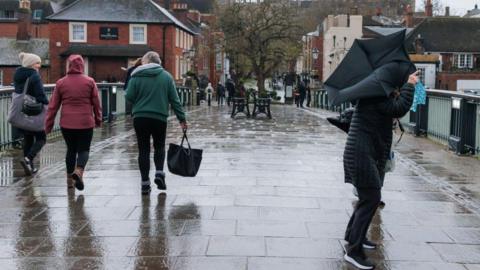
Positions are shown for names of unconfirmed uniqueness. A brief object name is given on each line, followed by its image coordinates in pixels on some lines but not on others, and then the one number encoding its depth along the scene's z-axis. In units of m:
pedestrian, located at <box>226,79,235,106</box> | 34.93
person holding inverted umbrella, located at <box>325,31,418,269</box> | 4.93
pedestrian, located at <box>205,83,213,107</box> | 39.25
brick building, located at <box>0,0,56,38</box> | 68.38
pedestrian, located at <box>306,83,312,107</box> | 42.07
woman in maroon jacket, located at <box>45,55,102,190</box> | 8.09
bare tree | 43.94
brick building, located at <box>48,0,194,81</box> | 46.84
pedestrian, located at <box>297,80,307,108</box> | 38.84
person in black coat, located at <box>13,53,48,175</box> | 9.08
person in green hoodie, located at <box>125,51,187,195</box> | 7.71
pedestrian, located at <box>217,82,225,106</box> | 40.94
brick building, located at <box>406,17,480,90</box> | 52.72
